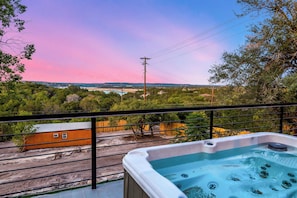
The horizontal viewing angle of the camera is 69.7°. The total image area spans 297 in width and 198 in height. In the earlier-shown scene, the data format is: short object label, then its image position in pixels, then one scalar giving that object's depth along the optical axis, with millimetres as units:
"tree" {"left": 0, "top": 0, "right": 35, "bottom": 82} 5246
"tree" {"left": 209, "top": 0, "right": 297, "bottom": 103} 5105
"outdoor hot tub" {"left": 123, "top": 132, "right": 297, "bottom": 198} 1415
